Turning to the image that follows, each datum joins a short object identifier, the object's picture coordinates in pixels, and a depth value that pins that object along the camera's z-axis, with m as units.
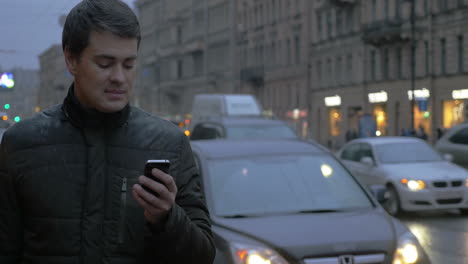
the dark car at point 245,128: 22.31
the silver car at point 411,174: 16.48
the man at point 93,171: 2.79
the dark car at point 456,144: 22.28
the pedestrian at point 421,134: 41.77
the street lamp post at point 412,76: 42.81
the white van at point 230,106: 38.75
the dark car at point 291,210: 5.91
